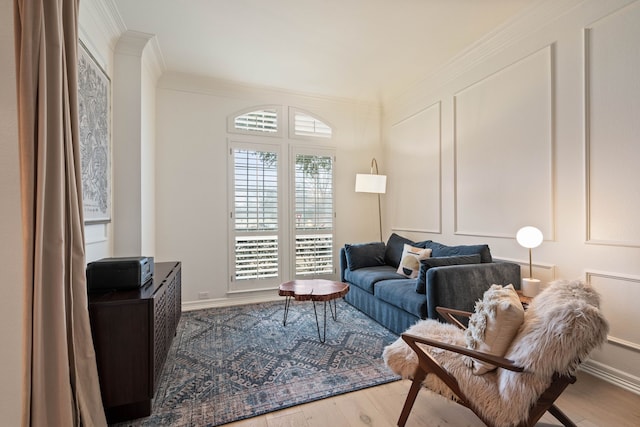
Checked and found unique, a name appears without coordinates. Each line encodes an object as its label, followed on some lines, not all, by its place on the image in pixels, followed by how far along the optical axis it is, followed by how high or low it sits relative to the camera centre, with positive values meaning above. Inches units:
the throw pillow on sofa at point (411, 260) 127.7 -21.7
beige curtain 53.0 -4.8
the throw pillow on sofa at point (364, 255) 148.9 -22.4
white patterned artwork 84.3 +24.6
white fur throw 48.3 -24.6
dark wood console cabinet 65.0 -31.5
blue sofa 93.4 -26.6
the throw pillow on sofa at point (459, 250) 110.0 -15.7
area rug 72.2 -48.1
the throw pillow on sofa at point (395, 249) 149.6 -19.4
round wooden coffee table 104.4 -29.9
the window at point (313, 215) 169.0 -1.4
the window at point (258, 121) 157.3 +50.7
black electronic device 73.4 -15.9
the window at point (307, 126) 168.7 +51.6
